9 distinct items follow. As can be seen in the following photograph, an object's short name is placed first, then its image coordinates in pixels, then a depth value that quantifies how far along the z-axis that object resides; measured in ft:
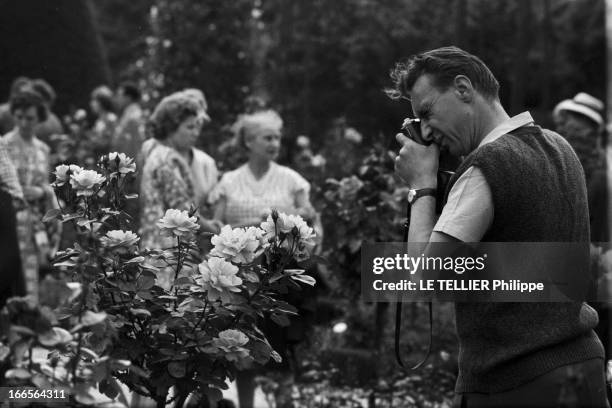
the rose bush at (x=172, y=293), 9.33
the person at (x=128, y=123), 32.76
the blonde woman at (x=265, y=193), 19.92
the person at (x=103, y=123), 34.48
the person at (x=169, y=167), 19.72
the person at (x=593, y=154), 17.69
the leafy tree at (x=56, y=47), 29.99
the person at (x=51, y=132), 33.31
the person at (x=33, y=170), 23.88
